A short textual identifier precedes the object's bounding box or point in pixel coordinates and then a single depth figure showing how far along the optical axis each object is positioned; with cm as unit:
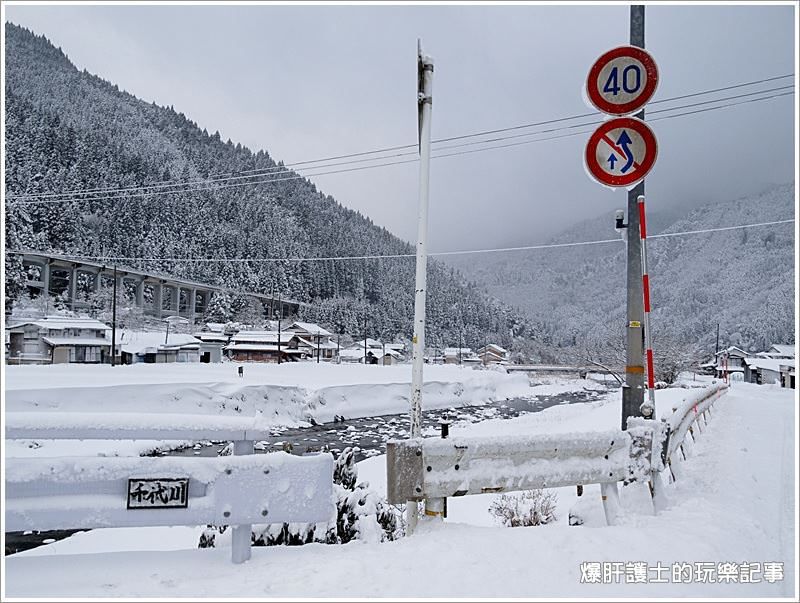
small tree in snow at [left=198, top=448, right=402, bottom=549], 445
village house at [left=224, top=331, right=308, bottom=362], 7181
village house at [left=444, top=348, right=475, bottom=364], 10922
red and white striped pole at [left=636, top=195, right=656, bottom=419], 547
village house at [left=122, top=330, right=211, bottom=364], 5734
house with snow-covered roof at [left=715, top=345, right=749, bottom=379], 7969
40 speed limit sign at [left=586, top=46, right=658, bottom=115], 546
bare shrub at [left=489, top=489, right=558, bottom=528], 539
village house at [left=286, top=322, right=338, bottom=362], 8206
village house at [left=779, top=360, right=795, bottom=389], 4606
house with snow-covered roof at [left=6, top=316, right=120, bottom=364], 5025
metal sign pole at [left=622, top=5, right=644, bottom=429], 542
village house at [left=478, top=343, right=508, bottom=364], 11594
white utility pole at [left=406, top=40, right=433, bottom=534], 453
